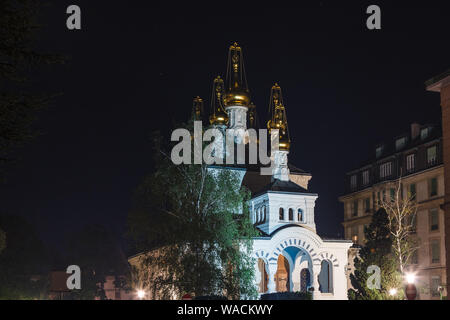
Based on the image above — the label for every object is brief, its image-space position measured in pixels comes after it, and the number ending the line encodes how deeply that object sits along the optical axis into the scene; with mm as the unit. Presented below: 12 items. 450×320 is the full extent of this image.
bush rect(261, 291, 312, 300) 34444
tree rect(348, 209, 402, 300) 37438
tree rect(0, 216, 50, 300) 61844
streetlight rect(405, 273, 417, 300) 20844
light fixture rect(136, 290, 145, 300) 33878
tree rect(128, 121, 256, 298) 29969
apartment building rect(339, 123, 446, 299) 50500
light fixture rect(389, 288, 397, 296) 33909
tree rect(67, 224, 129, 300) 78750
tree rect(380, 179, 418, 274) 36375
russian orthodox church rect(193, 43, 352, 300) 44000
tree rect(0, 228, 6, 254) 35547
